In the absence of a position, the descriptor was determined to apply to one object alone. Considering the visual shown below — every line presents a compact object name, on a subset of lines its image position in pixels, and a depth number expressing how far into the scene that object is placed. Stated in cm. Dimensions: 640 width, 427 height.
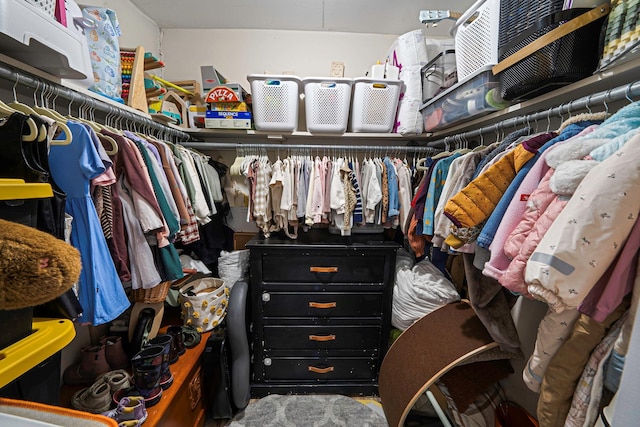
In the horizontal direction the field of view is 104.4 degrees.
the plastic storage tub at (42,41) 66
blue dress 78
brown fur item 35
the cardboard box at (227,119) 163
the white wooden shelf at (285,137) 168
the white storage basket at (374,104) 155
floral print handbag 152
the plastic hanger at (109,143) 93
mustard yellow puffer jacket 82
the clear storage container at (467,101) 107
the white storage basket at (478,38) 100
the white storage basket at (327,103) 154
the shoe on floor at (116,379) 107
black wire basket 76
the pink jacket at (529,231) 61
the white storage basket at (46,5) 72
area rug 147
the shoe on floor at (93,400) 98
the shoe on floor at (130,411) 93
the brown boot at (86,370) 114
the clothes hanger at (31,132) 63
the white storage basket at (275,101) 152
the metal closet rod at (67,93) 75
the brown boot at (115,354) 121
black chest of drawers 158
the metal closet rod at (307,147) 167
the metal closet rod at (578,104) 66
